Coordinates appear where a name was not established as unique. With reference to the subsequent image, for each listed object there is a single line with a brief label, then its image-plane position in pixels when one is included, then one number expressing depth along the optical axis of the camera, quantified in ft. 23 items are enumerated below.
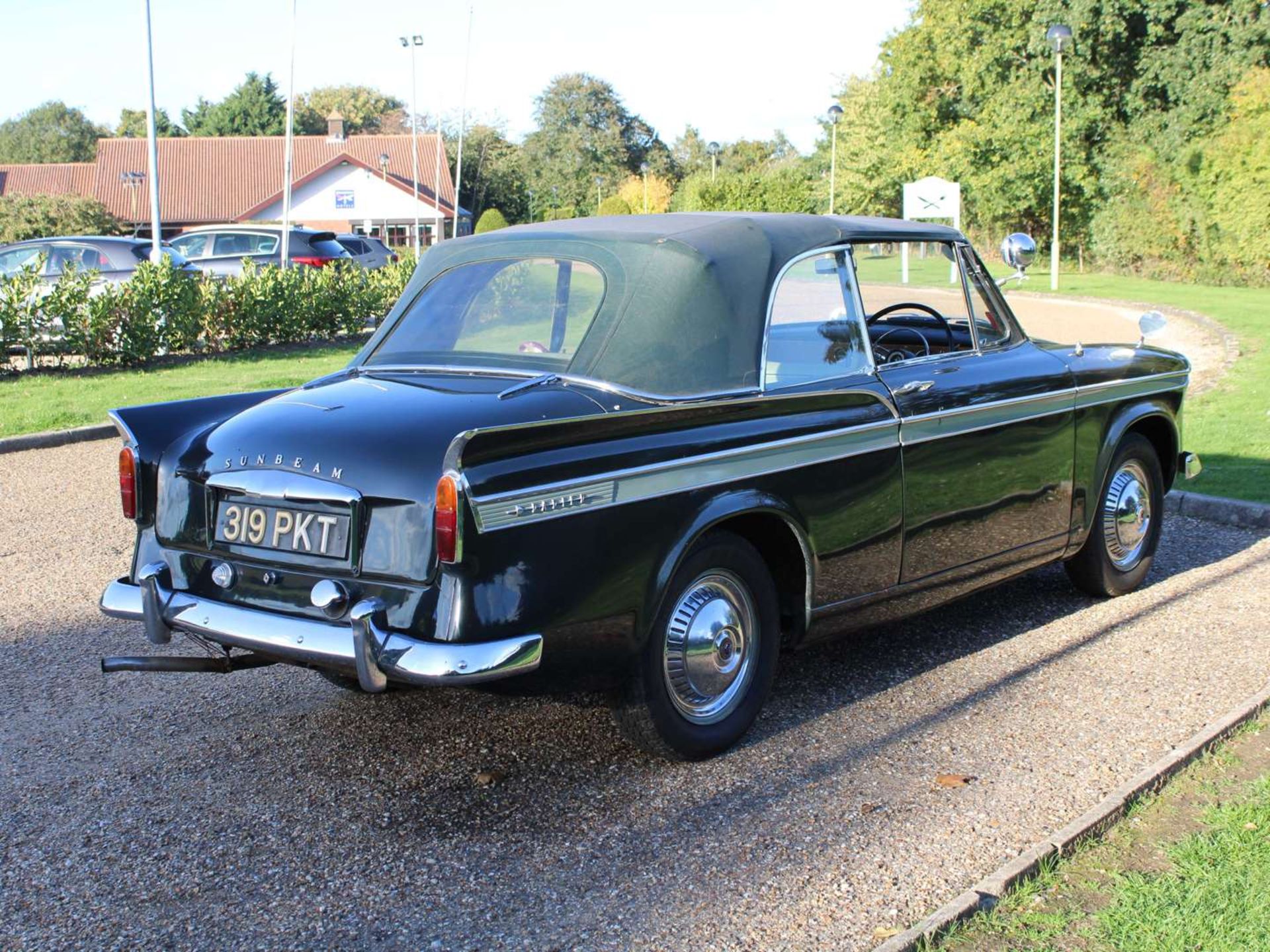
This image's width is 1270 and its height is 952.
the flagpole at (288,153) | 88.29
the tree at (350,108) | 351.87
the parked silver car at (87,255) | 56.54
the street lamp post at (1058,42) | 94.48
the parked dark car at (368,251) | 89.56
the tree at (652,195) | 184.60
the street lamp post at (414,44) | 143.74
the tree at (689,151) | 344.90
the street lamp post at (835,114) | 126.00
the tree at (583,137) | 336.49
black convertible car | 11.91
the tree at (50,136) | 382.63
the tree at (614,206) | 173.99
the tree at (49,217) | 145.89
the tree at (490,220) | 148.56
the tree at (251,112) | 297.33
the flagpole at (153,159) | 67.87
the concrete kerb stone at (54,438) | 35.68
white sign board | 106.93
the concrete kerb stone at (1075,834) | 10.35
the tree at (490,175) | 257.34
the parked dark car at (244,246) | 72.33
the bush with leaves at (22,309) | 46.57
